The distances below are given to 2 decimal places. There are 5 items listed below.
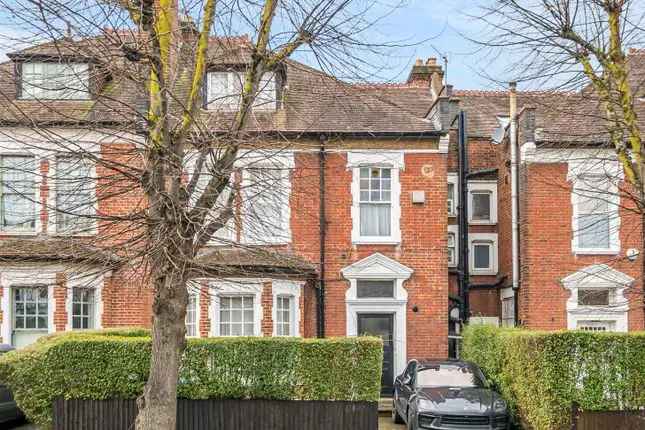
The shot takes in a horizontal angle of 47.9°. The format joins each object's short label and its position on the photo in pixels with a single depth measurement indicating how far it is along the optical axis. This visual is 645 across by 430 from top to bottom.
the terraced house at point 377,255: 17.39
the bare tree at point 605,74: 9.77
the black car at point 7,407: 13.94
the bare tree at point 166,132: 7.91
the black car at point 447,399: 13.23
